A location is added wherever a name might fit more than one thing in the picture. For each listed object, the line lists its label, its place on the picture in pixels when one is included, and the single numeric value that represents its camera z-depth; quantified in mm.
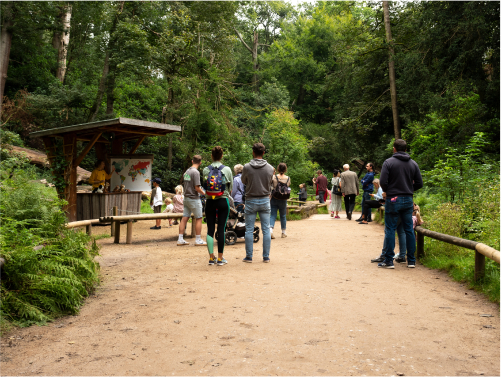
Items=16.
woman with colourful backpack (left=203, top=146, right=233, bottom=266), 7484
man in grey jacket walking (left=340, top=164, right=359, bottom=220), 15609
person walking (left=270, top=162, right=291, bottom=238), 10602
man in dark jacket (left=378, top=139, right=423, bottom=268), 7078
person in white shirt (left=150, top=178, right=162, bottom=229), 14407
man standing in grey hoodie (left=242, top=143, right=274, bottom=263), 7703
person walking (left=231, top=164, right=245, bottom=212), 10180
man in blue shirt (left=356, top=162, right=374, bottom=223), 14618
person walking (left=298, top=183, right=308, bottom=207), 23962
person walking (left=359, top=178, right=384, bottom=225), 12063
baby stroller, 10155
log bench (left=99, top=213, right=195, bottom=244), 10328
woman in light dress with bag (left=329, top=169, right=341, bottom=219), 17277
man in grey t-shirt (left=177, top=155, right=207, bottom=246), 9195
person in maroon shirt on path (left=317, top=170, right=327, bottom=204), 22766
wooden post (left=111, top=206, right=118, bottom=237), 12072
